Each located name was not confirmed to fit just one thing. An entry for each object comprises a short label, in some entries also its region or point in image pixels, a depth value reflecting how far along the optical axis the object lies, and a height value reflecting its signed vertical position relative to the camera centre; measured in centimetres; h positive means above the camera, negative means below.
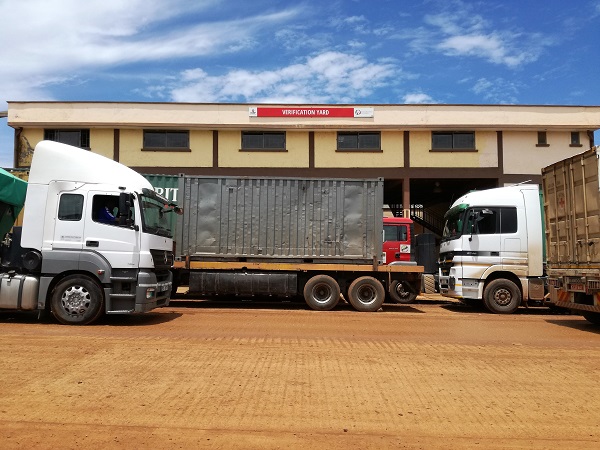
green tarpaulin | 1021 +151
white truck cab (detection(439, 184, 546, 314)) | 1315 +51
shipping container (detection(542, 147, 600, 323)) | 992 +86
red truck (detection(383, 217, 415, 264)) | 1659 +107
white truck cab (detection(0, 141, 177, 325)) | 940 +48
